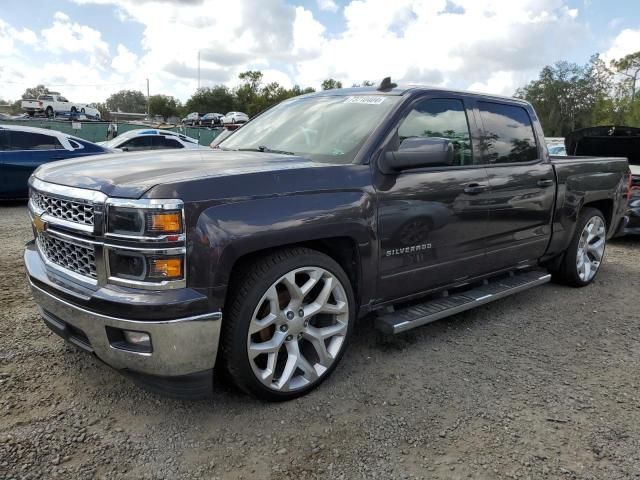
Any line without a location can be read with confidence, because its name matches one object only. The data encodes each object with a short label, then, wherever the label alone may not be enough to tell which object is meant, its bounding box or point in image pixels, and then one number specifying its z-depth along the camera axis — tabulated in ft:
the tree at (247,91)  265.97
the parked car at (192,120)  175.40
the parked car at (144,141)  43.64
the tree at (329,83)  258.88
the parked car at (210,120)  160.25
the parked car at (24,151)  29.14
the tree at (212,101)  271.49
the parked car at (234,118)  136.92
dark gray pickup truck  7.66
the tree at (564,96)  177.59
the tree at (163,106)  310.04
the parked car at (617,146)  23.56
